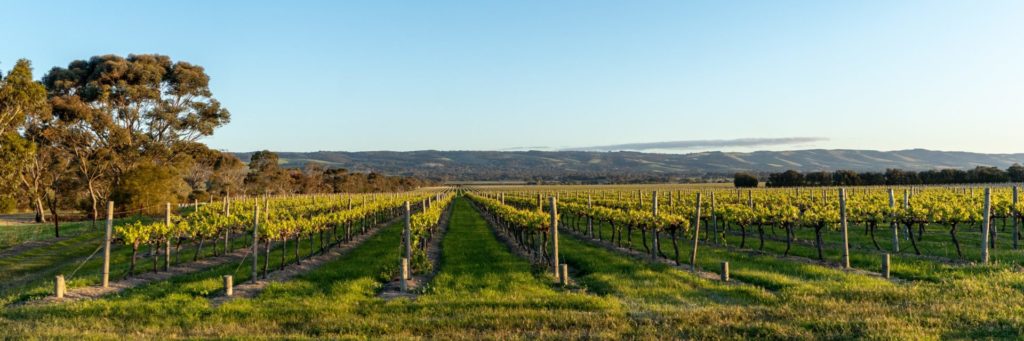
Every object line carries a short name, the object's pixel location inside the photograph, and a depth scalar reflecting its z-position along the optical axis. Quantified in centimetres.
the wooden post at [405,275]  1130
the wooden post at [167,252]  1530
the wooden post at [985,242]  1293
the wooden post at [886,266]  1173
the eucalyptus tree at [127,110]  3753
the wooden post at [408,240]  1266
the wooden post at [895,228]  1621
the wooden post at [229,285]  1089
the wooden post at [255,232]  1245
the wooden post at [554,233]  1242
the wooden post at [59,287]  1077
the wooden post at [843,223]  1327
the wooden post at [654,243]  1491
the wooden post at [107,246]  1232
